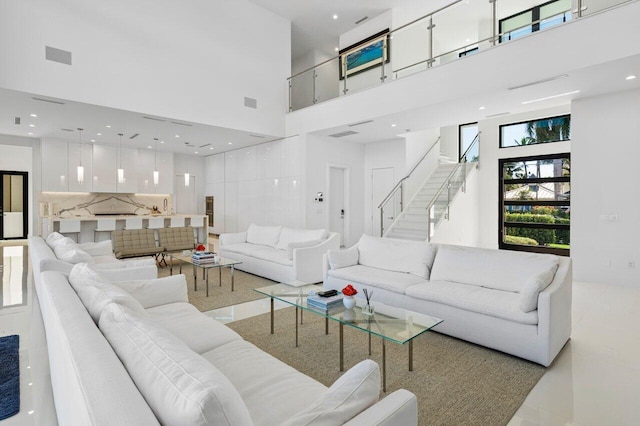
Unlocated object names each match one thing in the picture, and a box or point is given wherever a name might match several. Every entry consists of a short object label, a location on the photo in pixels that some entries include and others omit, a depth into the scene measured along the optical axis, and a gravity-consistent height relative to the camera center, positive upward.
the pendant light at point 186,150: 10.08 +2.01
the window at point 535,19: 4.92 +2.93
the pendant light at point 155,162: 11.27 +1.63
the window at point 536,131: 8.64 +2.10
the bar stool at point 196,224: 8.99 -0.33
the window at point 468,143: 10.26 +2.17
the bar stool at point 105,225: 7.61 -0.30
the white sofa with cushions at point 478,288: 3.06 -0.85
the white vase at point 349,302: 3.11 -0.83
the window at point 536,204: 8.80 +0.19
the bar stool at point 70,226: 7.28 -0.31
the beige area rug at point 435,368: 2.41 -1.37
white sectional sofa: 0.98 -0.57
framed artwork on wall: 7.14 +3.55
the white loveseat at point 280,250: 5.78 -0.76
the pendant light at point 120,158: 10.51 +1.64
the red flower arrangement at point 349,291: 3.08 -0.72
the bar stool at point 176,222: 8.75 -0.27
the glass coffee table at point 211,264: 5.33 -0.83
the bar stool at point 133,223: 7.95 -0.27
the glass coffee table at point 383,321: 2.62 -0.92
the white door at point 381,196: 9.47 +0.44
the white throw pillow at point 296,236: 6.45 -0.48
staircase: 8.51 +0.02
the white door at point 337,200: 9.66 +0.30
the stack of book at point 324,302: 3.13 -0.85
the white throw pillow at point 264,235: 7.27 -0.52
